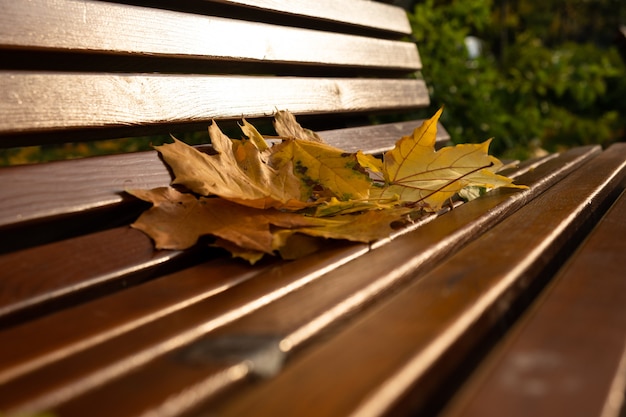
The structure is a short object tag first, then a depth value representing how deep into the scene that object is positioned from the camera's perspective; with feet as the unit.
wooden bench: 1.80
